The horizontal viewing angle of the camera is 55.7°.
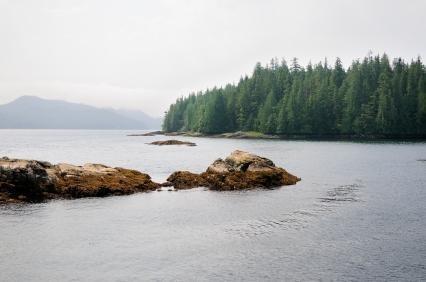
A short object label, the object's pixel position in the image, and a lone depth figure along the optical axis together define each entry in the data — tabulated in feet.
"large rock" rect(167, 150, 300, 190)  172.84
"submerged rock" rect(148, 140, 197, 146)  497.21
